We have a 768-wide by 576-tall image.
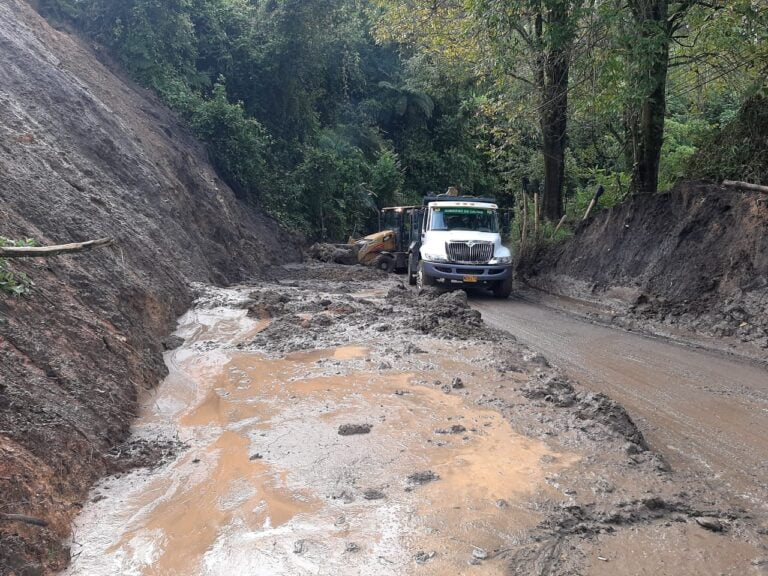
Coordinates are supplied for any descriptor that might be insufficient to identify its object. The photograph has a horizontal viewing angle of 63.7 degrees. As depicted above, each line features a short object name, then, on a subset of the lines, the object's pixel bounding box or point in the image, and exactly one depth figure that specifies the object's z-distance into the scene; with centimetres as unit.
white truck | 1544
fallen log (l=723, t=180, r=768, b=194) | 1072
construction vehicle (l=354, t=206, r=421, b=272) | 2289
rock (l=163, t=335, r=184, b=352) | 923
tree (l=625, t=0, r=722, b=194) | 1095
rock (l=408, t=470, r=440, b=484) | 482
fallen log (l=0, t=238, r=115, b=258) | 371
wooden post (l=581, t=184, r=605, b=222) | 1717
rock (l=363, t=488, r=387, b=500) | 461
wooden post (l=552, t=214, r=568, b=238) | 1828
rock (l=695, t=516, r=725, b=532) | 402
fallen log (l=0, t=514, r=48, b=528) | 365
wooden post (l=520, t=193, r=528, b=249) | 1914
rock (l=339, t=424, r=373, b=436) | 585
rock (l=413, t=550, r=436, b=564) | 381
